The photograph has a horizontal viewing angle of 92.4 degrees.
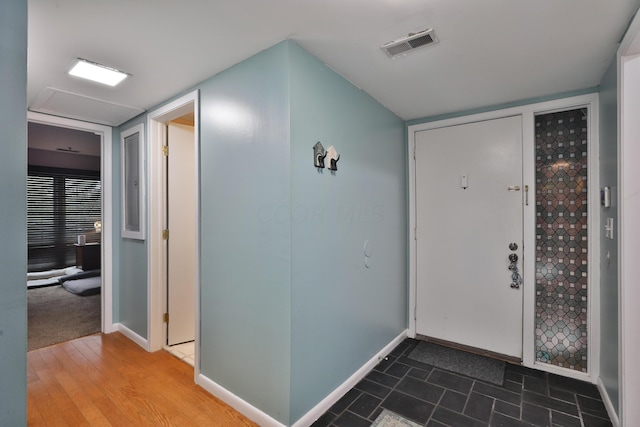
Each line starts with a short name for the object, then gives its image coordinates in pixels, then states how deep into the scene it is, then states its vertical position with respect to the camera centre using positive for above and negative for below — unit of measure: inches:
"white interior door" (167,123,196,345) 120.5 -7.5
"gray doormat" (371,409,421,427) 77.2 -53.2
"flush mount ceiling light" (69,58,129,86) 82.5 +40.1
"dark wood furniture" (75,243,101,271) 244.8 -33.4
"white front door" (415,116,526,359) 109.8 -7.6
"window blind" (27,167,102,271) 236.0 +1.9
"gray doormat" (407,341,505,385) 101.3 -53.2
